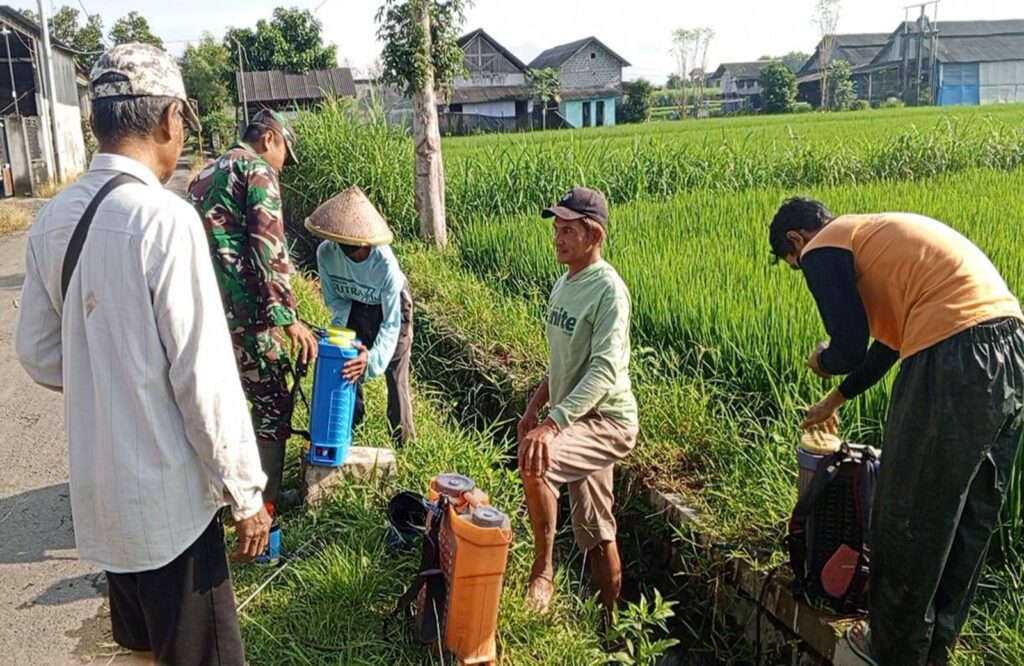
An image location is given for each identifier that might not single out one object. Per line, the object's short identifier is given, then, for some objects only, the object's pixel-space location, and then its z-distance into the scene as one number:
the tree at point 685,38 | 60.76
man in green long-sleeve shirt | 2.93
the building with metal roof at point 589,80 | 47.34
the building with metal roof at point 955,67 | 48.50
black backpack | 2.71
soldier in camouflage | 3.22
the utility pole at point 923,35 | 48.12
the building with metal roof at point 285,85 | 29.77
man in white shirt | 1.70
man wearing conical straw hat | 3.75
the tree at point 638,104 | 46.88
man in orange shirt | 2.35
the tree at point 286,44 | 33.03
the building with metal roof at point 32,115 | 18.38
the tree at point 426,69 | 8.42
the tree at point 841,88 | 47.06
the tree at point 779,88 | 44.56
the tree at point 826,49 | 56.34
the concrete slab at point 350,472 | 3.61
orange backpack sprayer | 2.40
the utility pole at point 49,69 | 18.62
